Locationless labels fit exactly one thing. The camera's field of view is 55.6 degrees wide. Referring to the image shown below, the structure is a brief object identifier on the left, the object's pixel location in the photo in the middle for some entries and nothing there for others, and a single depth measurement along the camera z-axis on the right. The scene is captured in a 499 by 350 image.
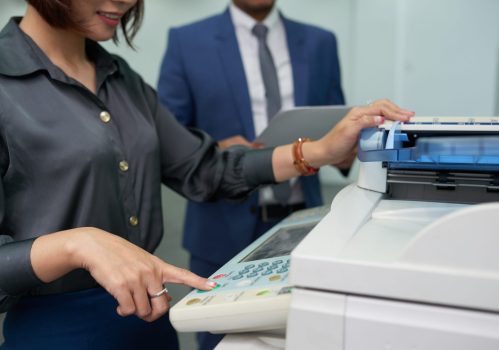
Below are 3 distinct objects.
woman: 0.58
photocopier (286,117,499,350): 0.41
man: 1.42
